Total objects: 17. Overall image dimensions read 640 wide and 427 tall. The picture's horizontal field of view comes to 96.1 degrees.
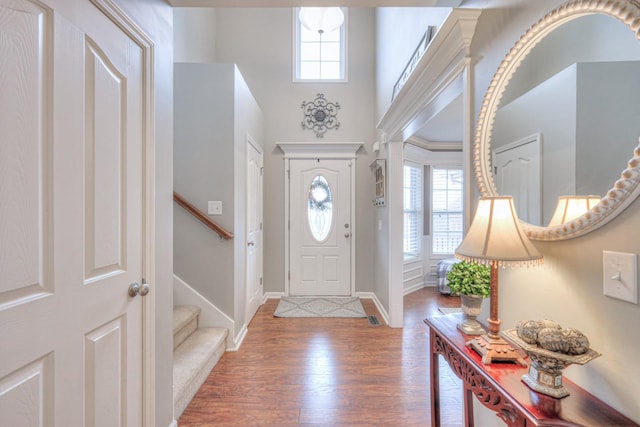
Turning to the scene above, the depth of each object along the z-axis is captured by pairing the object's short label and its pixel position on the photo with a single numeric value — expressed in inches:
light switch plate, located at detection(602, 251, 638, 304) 27.5
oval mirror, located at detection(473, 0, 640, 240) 27.7
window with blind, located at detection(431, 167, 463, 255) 195.2
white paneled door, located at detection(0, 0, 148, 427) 30.3
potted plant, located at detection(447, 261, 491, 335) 45.7
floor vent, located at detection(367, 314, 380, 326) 126.0
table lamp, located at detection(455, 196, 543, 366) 35.0
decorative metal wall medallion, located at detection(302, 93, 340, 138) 165.6
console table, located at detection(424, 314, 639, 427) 27.5
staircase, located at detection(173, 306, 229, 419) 71.7
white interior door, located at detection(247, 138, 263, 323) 125.5
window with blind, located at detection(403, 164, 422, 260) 179.5
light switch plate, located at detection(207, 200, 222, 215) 103.1
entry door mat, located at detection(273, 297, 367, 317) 137.2
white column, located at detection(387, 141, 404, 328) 122.1
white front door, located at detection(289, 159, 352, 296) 166.2
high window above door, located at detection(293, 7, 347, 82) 167.8
